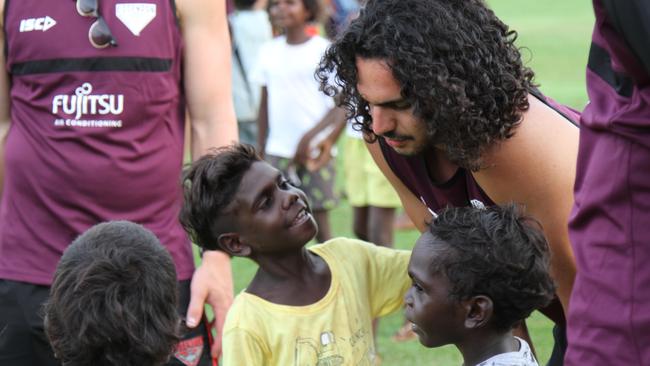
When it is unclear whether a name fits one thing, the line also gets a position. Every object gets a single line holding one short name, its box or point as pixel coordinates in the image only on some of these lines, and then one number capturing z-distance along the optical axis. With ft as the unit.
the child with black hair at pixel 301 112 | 25.02
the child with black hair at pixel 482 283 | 9.90
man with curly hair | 10.06
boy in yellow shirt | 11.23
